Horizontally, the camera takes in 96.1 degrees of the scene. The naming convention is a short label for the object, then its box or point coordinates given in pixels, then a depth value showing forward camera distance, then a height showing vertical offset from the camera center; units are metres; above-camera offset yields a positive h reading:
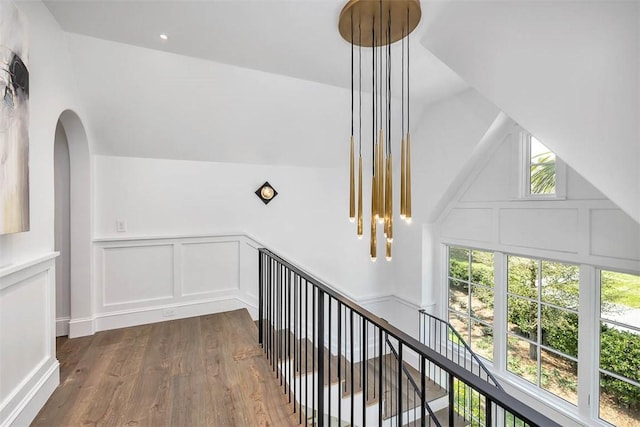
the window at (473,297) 3.78 -1.20
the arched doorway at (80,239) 2.88 -0.29
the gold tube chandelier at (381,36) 1.79 +1.25
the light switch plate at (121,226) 3.17 -0.17
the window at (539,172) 2.99 +0.42
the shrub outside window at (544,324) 3.00 -1.28
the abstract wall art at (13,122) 1.43 +0.47
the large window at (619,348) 2.59 -1.29
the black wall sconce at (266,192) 3.83 +0.25
